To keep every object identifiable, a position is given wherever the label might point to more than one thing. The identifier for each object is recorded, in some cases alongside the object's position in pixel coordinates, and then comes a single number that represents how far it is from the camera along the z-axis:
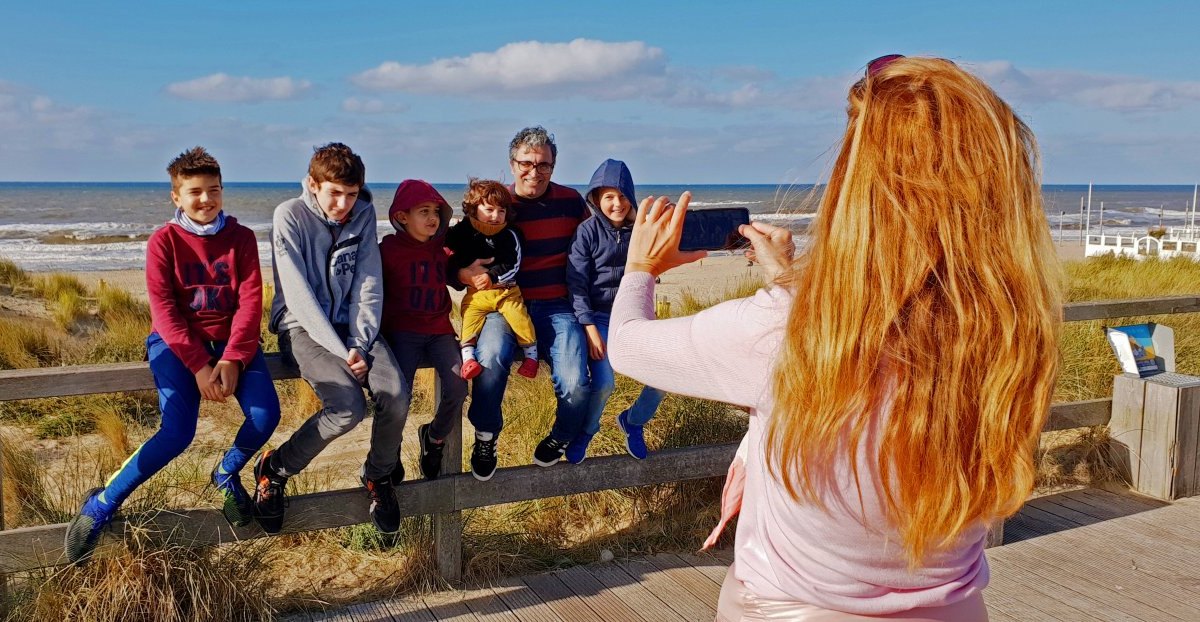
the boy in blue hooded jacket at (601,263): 3.82
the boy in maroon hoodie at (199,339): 3.01
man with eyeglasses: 3.59
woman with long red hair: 1.30
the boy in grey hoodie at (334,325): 3.24
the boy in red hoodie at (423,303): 3.53
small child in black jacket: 3.72
